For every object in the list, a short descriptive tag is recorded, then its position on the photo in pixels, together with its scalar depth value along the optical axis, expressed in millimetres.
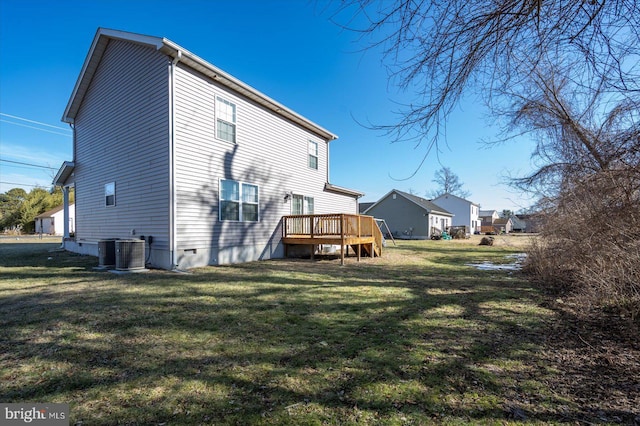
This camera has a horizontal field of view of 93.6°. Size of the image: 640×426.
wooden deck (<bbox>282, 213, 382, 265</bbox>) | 10313
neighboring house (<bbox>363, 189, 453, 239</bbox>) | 28734
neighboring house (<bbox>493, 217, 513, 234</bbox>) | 54744
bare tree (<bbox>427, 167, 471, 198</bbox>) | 47531
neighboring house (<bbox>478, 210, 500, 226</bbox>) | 57219
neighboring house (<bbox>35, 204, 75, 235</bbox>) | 36281
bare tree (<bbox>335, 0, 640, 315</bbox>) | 2627
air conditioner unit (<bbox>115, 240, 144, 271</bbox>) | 7750
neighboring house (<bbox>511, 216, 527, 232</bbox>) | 58362
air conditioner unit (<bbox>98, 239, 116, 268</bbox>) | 8133
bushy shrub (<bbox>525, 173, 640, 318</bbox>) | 3967
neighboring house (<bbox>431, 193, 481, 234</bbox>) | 41938
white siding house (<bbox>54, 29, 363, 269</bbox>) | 8164
